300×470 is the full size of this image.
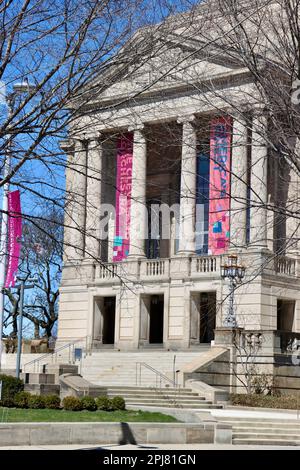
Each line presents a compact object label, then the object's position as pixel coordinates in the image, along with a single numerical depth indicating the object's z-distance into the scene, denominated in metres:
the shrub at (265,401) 37.72
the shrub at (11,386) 29.16
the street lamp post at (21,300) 38.50
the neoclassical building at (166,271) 49.66
